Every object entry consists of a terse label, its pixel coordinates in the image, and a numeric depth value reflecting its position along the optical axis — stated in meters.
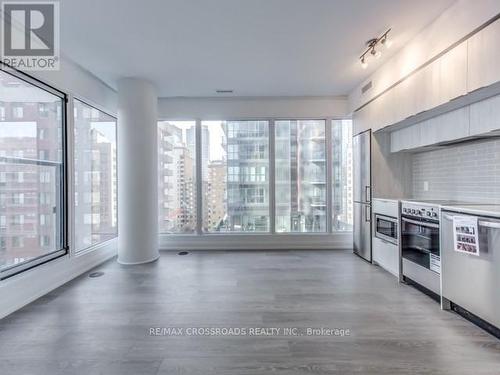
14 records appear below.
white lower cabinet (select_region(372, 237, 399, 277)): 3.54
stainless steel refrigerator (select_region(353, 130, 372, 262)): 4.25
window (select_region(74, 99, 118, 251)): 4.03
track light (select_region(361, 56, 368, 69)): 3.53
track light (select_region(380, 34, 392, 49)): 3.06
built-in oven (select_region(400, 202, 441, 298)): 2.83
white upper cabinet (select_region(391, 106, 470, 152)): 2.79
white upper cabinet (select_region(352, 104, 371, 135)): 4.41
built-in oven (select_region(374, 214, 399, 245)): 3.55
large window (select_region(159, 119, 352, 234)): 5.39
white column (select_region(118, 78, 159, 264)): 4.29
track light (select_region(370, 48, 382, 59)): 3.23
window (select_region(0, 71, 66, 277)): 2.83
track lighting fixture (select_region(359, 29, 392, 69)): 3.07
